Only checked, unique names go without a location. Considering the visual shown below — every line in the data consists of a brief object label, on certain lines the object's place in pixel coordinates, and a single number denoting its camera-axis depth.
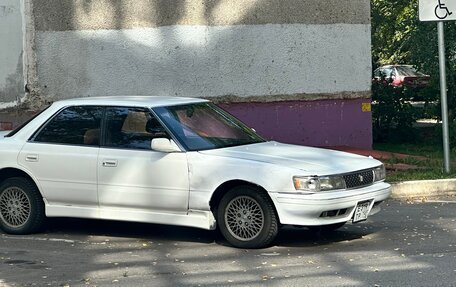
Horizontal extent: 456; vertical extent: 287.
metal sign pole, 13.35
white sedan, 8.75
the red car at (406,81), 19.82
